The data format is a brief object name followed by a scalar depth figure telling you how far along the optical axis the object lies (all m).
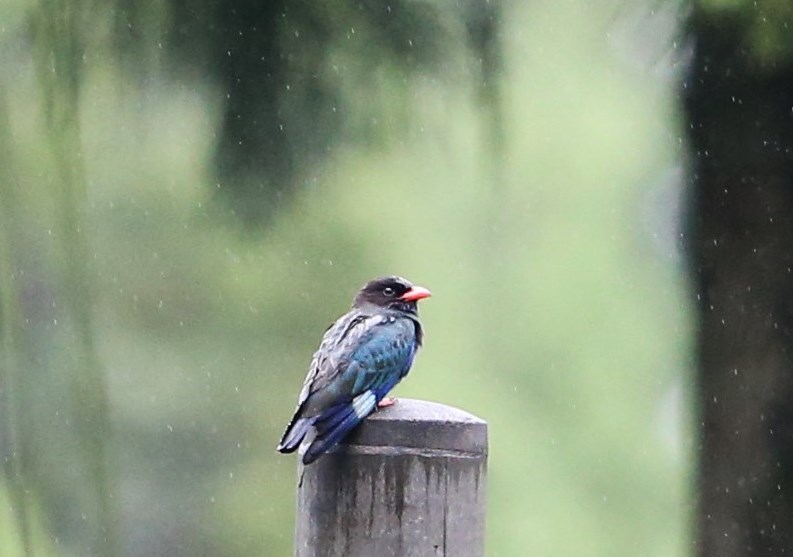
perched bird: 13.24
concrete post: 13.13
